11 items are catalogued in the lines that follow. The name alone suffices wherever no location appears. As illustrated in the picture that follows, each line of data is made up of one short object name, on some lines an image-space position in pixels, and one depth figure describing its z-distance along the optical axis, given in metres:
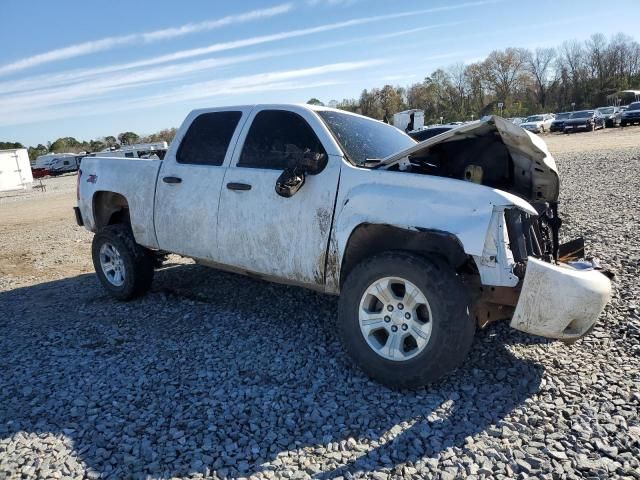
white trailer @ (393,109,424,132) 31.33
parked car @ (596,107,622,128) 42.47
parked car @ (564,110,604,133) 40.50
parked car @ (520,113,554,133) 45.60
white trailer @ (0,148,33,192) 29.41
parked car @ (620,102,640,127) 39.12
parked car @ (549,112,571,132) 43.94
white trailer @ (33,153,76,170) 47.55
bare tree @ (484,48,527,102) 86.12
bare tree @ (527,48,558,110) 85.50
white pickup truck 3.26
